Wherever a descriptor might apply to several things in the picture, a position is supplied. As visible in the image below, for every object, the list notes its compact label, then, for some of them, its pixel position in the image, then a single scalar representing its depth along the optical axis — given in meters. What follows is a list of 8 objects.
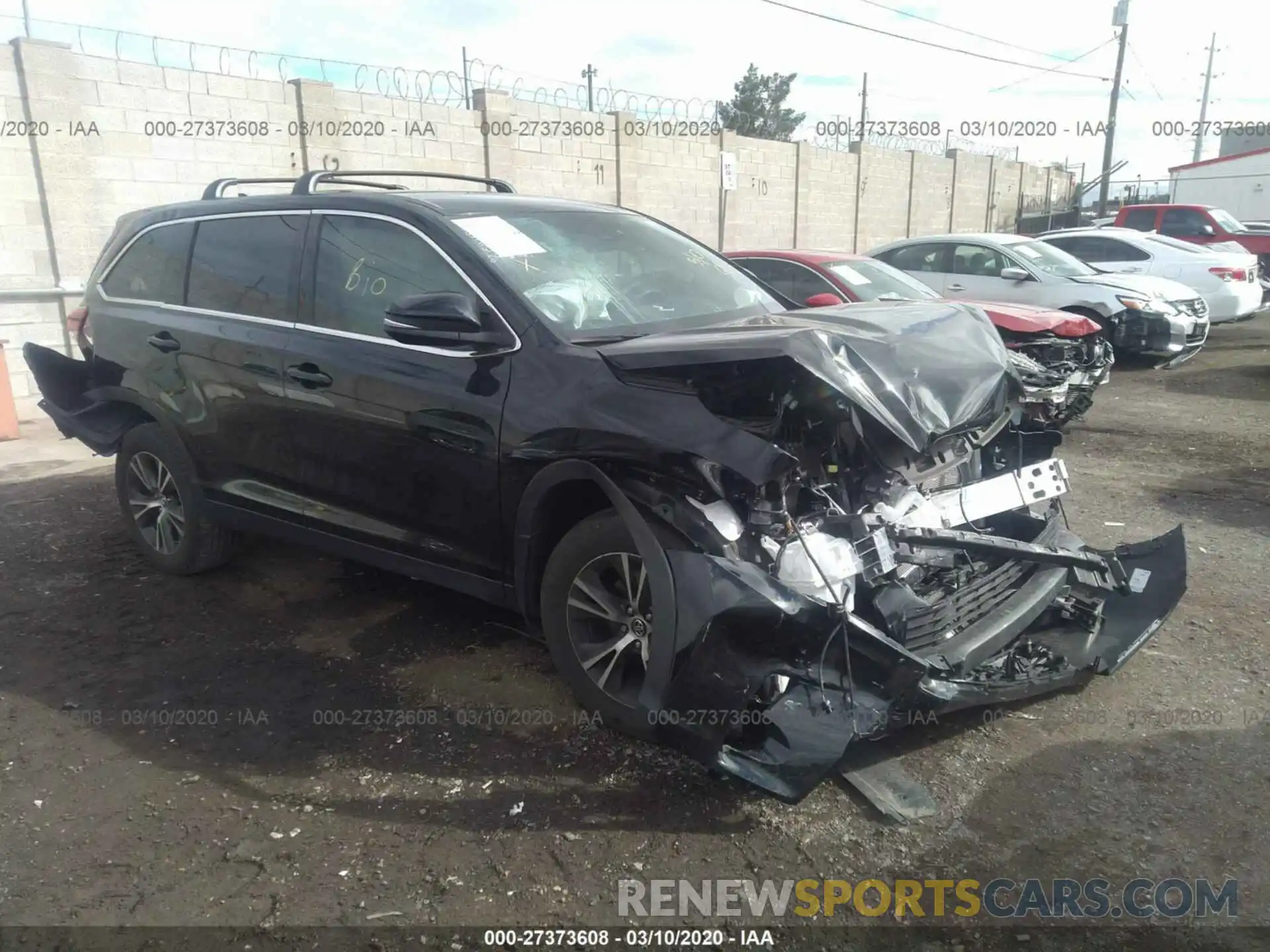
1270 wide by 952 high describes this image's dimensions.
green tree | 50.97
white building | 30.48
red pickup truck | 17.12
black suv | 2.90
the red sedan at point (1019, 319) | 6.99
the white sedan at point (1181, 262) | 13.43
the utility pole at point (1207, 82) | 55.94
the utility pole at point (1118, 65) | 27.94
